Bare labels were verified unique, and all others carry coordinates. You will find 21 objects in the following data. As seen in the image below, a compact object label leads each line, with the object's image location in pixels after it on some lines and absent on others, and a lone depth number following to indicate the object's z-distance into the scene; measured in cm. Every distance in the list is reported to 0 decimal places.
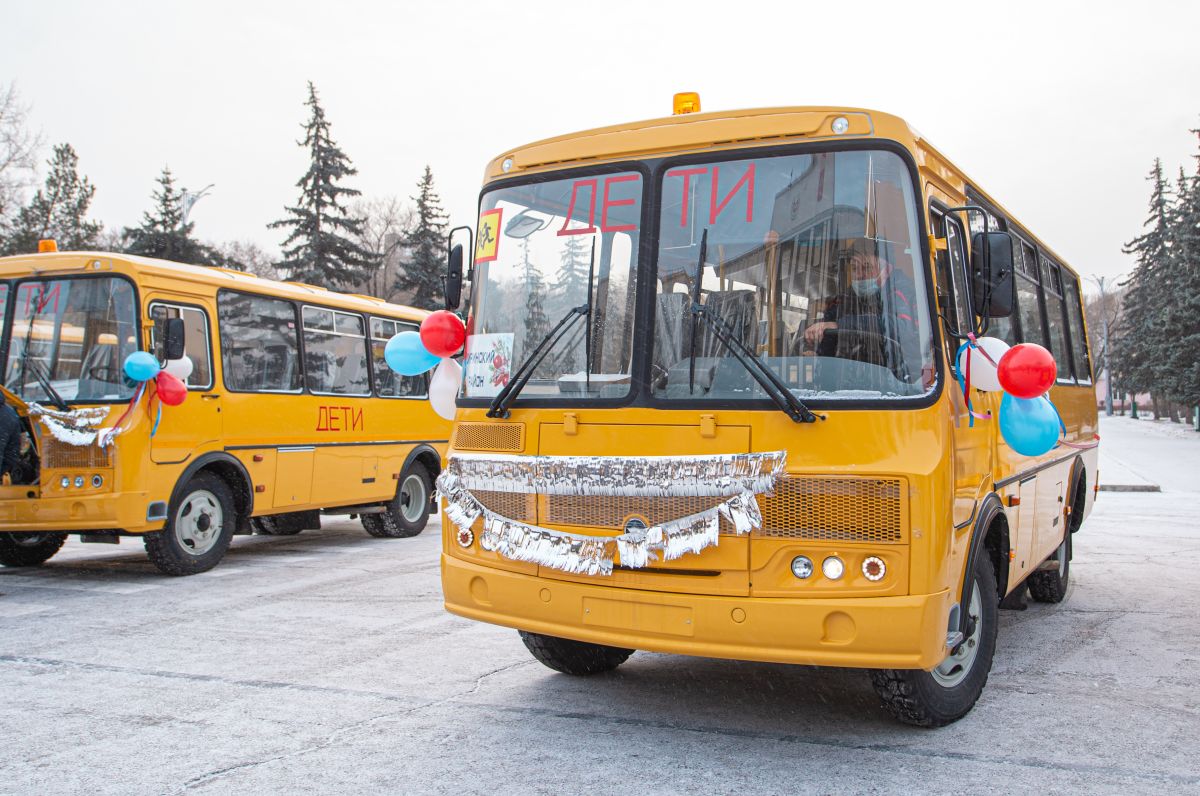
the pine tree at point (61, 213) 4597
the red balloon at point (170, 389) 959
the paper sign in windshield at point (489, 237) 564
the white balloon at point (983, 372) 509
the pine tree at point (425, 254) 4659
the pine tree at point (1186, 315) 3562
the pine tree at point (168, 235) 4059
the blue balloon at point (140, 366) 930
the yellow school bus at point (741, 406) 451
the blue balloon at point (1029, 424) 557
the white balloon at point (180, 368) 985
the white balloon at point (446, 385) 617
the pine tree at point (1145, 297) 4988
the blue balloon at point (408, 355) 647
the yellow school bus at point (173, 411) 941
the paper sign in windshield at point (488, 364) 546
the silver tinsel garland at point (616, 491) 459
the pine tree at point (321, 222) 4469
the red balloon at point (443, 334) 602
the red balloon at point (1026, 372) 504
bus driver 462
